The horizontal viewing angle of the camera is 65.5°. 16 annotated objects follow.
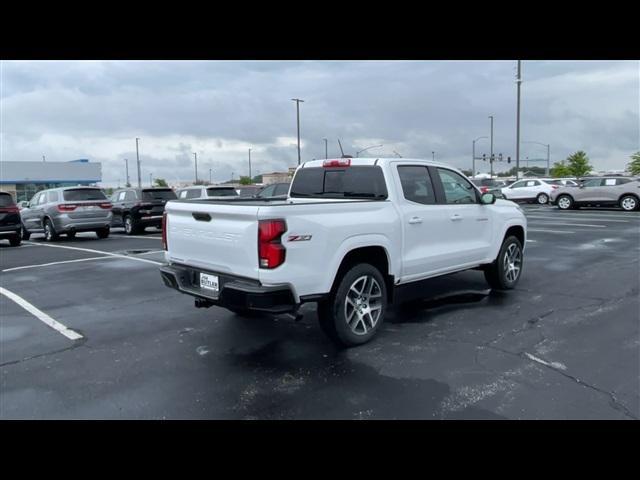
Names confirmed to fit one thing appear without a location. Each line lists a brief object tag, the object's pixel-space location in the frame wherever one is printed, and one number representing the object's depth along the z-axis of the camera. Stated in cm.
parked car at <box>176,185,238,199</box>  1639
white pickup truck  432
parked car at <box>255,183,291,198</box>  1740
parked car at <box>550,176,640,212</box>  2381
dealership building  5859
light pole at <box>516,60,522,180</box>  3624
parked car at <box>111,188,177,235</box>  1769
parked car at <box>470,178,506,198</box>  3086
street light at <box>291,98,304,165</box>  4581
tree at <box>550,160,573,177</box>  7488
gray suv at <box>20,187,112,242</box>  1545
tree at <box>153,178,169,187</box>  8710
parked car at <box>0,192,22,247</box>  1437
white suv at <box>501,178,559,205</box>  3178
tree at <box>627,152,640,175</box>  5740
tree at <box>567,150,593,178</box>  7062
